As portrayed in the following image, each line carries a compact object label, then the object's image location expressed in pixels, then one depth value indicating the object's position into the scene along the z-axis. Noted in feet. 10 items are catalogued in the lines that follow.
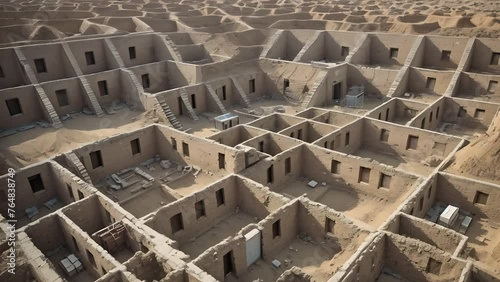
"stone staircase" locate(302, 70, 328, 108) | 83.25
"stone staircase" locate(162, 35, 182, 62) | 90.12
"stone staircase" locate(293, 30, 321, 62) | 97.15
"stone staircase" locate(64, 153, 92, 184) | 53.98
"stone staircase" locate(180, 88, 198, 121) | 78.59
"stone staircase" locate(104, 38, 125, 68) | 84.17
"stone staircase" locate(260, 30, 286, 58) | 97.07
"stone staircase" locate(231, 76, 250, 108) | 86.53
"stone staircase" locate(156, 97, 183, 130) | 73.20
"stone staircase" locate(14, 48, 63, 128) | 71.10
